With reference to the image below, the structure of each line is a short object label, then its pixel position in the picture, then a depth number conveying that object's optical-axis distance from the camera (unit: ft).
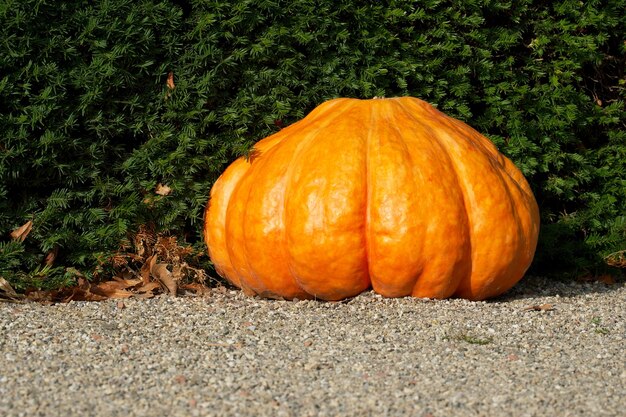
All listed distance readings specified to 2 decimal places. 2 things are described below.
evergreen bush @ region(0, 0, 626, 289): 15.92
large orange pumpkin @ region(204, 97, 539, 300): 14.67
